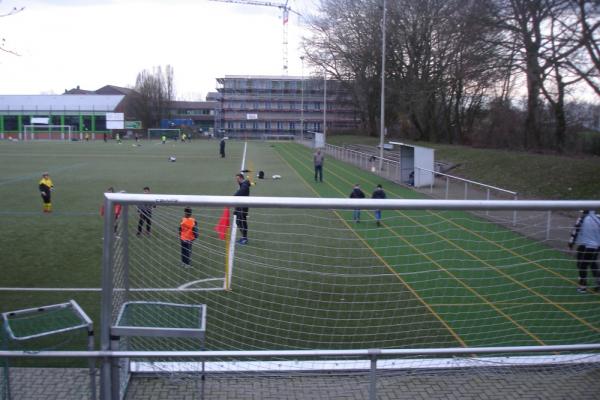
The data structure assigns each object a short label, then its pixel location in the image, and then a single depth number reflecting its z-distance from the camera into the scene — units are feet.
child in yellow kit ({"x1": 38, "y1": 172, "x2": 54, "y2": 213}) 55.93
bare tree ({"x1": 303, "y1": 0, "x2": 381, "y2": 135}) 156.46
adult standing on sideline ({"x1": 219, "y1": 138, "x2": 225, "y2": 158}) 143.03
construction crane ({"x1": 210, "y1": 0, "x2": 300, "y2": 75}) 362.12
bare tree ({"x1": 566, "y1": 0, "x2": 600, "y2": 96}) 45.60
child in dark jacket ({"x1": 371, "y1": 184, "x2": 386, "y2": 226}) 52.65
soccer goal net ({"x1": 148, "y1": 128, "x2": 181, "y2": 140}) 292.40
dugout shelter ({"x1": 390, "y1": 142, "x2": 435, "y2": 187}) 79.36
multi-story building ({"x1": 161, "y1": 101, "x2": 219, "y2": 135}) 352.83
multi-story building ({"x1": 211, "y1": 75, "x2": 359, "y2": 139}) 311.06
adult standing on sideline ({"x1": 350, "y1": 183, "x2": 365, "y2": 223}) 50.65
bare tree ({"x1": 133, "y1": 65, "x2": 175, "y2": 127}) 324.39
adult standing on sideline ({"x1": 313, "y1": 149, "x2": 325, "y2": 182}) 87.61
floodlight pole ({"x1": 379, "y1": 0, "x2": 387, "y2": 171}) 92.79
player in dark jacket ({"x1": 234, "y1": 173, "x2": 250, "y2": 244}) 45.96
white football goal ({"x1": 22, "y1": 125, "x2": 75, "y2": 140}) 263.70
